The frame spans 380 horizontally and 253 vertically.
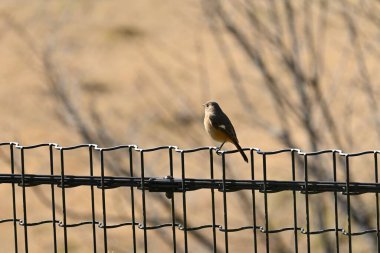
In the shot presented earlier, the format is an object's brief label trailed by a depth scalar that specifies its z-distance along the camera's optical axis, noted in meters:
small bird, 15.30
